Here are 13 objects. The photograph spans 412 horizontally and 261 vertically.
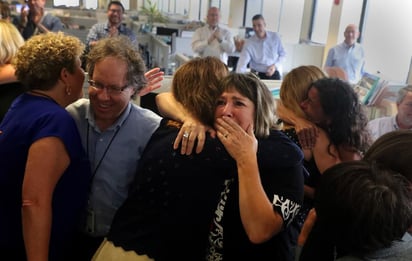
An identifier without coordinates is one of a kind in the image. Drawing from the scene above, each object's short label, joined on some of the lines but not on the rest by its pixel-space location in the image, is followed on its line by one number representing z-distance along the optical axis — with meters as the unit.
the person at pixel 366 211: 0.90
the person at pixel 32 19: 4.84
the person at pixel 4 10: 3.80
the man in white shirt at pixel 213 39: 5.75
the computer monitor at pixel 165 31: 6.57
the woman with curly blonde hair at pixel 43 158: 1.16
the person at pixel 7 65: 1.83
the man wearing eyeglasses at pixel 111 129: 1.30
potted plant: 7.41
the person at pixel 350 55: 5.28
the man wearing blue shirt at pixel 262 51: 5.62
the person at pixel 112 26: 4.73
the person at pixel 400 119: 2.47
